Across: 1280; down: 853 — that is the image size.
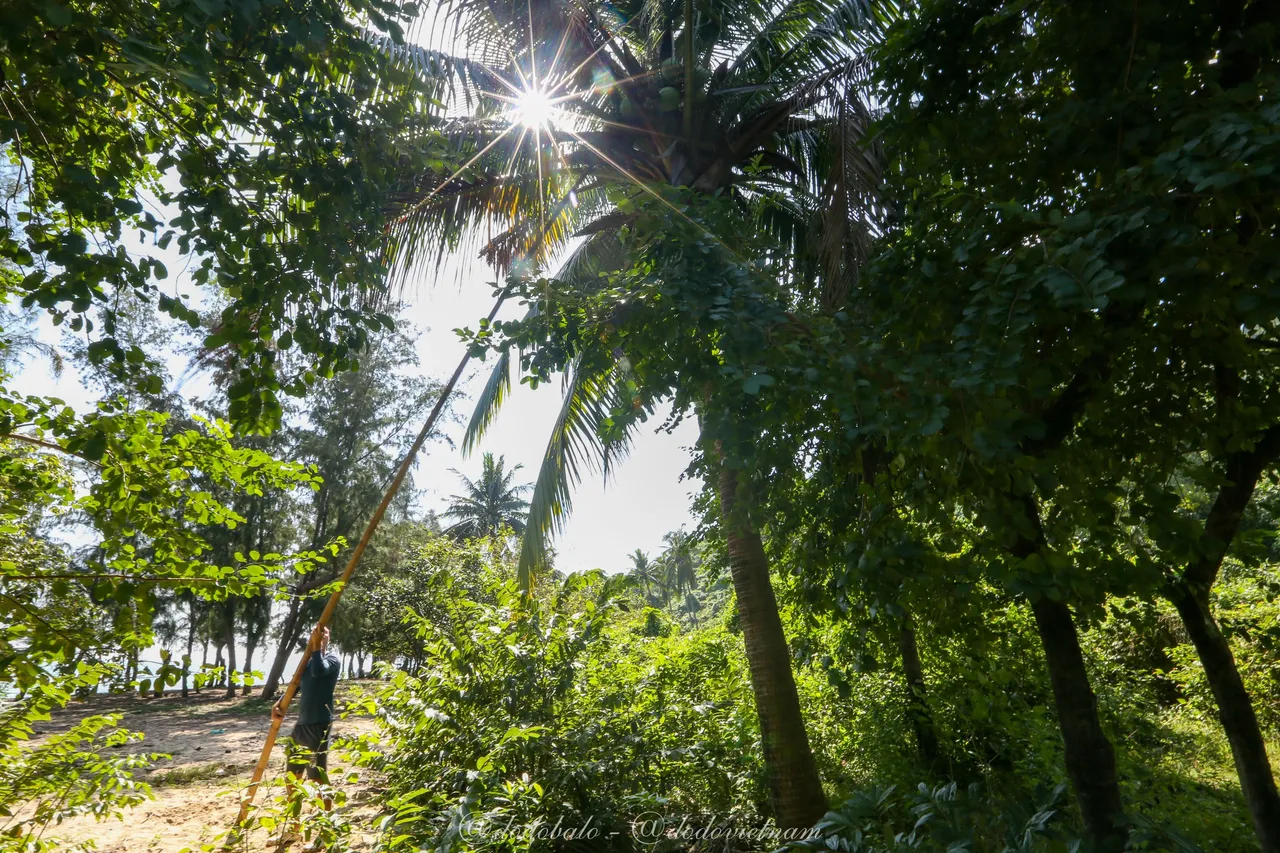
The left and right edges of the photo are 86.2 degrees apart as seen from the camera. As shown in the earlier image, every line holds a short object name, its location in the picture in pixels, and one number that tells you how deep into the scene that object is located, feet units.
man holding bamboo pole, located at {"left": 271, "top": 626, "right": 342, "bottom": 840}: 19.15
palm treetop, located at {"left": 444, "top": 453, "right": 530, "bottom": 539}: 100.89
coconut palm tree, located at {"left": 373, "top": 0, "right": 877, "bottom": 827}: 17.24
